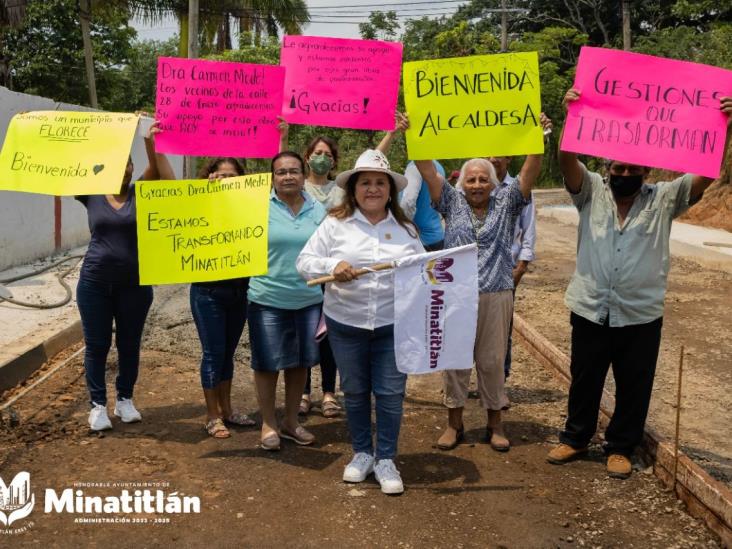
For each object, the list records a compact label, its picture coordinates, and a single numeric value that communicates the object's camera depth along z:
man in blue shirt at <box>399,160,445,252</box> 5.46
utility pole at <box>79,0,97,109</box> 23.06
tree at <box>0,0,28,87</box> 15.08
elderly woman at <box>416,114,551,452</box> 4.94
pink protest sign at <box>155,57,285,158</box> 5.22
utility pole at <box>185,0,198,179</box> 18.39
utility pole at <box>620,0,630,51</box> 29.34
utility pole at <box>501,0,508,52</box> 32.84
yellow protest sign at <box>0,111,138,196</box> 4.92
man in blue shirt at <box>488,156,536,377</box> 5.97
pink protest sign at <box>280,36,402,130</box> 5.51
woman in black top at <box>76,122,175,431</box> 5.18
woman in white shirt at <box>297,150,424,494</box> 4.45
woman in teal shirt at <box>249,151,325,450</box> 4.96
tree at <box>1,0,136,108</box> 25.92
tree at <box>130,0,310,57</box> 27.53
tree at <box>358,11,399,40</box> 32.19
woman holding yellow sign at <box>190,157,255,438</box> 5.18
